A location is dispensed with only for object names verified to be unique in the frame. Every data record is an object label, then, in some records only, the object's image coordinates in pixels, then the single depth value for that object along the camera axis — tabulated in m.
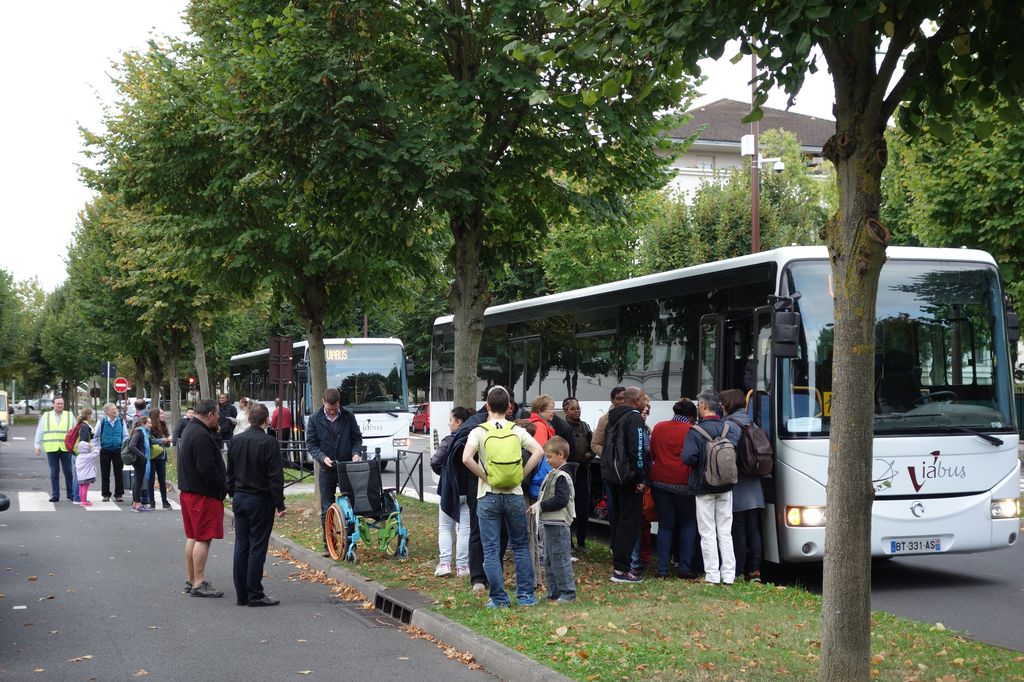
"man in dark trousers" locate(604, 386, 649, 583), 10.89
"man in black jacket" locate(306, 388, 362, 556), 13.05
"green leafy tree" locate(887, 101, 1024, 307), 22.50
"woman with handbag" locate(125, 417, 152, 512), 19.52
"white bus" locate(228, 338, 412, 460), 28.42
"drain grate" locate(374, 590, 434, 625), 9.80
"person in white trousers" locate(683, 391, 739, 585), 10.89
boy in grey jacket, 9.79
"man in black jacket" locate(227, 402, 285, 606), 10.43
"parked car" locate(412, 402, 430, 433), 52.81
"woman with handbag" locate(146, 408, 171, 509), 19.84
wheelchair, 12.52
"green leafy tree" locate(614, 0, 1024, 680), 6.21
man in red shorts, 10.74
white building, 62.78
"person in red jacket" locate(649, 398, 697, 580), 11.20
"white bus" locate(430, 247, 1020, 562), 11.05
